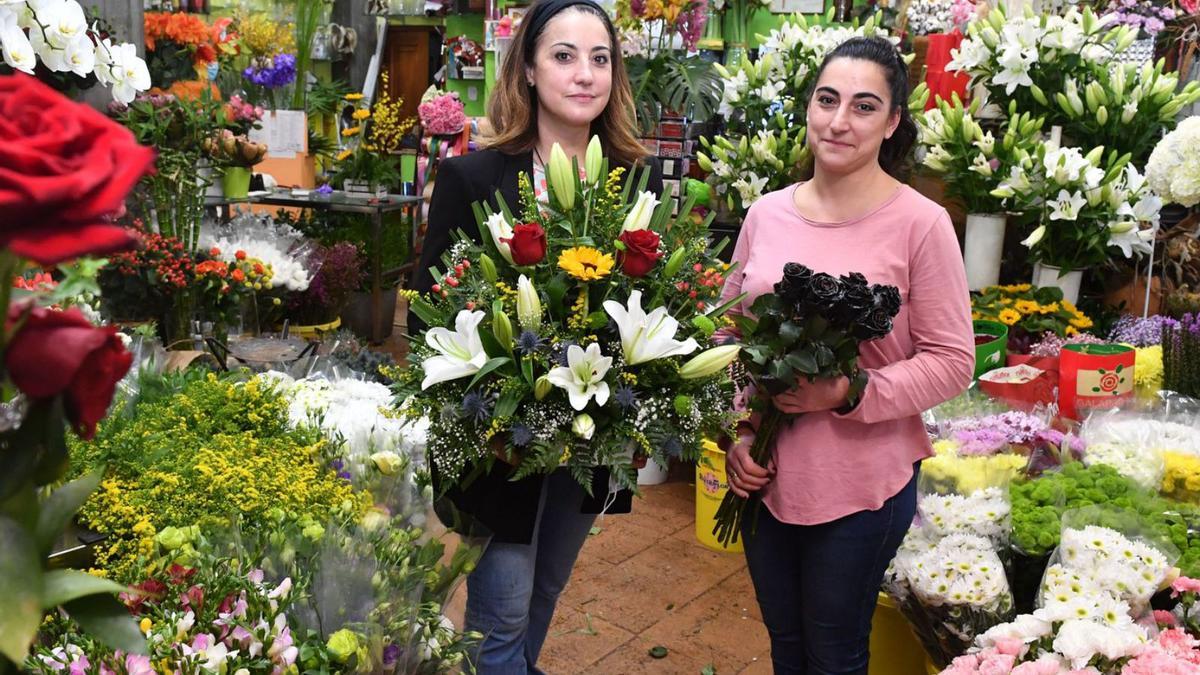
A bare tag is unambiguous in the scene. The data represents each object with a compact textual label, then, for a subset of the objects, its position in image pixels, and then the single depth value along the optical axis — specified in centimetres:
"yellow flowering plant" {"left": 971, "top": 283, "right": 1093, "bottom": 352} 381
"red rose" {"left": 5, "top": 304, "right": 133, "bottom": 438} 60
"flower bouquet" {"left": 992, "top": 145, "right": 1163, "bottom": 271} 363
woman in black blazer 213
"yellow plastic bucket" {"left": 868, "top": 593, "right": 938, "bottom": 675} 282
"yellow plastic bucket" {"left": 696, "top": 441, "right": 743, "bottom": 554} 377
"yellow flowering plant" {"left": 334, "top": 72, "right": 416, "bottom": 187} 665
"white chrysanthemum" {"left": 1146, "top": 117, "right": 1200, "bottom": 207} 336
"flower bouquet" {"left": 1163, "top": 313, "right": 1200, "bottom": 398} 328
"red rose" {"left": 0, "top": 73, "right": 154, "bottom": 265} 54
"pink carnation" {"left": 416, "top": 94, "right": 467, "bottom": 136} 675
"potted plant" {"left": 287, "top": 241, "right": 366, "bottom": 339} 525
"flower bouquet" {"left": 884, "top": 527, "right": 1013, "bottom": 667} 232
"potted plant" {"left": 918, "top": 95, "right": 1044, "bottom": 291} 380
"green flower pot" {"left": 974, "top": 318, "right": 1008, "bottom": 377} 361
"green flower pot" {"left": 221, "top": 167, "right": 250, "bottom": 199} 483
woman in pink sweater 205
